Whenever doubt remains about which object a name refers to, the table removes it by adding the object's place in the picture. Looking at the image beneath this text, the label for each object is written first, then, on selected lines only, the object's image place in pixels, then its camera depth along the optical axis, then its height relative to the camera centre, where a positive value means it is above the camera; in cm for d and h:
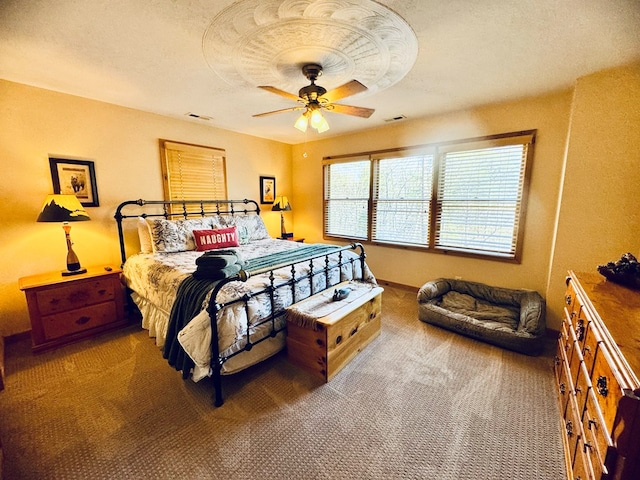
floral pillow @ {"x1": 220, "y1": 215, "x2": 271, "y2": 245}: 369 -36
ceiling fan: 193 +80
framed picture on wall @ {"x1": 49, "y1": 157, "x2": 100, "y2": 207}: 267 +23
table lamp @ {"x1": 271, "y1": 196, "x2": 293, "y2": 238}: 464 -7
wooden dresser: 85 -74
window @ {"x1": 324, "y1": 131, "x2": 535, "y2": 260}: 305 +9
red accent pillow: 320 -47
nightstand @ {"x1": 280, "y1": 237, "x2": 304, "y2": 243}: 494 -72
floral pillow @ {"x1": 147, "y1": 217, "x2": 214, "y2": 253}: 300 -40
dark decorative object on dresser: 153 -42
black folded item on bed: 189 -69
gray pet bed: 239 -120
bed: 178 -67
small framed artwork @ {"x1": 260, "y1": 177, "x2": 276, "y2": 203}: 470 +21
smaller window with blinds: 349 +41
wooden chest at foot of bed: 199 -104
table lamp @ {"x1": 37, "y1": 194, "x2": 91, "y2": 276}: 239 -12
